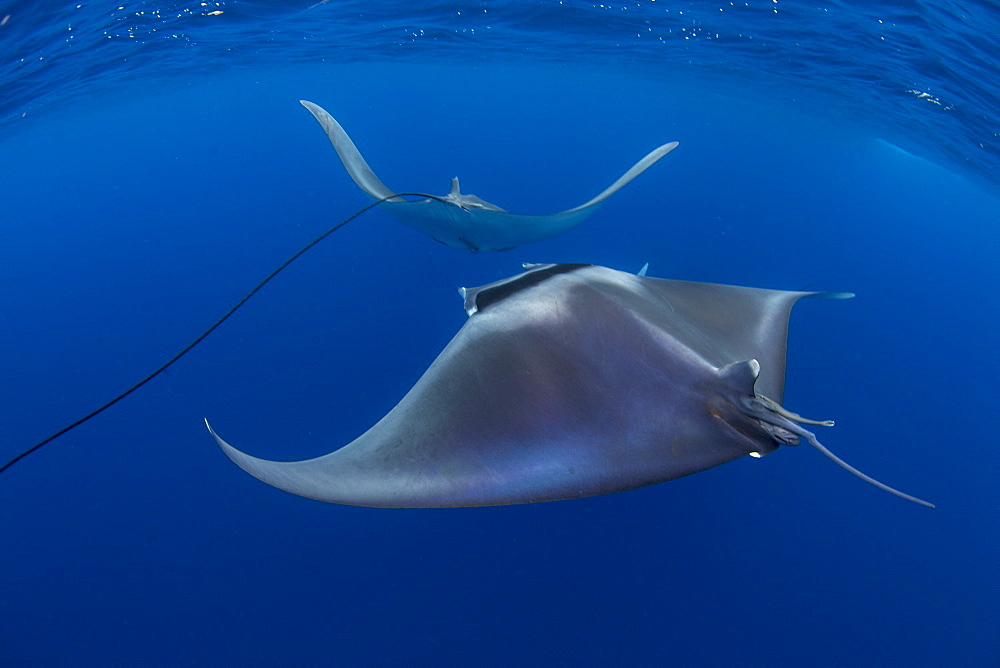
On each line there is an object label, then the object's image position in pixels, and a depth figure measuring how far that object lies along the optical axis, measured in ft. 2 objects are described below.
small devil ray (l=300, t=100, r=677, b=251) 12.85
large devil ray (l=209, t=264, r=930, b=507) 6.95
